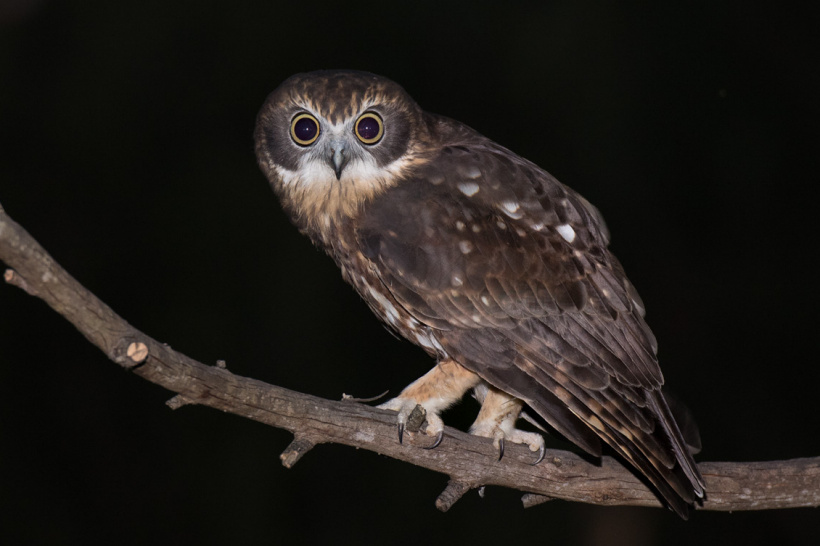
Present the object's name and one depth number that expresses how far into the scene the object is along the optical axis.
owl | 6.46
